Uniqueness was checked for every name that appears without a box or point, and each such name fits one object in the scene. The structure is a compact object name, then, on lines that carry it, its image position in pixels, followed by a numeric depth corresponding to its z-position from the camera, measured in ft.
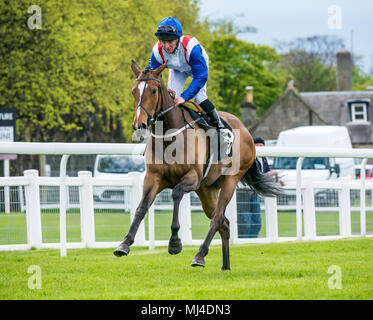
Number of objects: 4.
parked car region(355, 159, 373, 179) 86.53
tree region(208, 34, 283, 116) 183.73
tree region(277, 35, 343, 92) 217.36
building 167.02
